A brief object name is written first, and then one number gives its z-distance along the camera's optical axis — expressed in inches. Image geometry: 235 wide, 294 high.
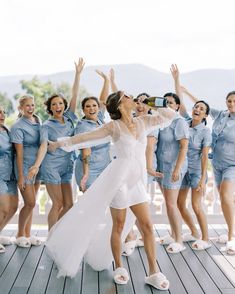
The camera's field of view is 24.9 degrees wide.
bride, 130.3
